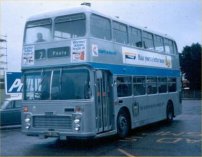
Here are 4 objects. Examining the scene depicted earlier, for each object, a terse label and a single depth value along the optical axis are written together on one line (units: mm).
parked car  18281
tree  55438
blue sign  19531
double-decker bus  12234
